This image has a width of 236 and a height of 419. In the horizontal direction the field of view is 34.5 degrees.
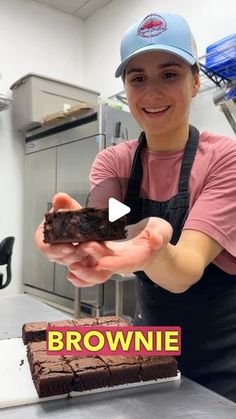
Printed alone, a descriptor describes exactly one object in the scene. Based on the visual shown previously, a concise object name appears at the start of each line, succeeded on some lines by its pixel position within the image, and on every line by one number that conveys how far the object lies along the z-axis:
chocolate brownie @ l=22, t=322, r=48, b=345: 0.95
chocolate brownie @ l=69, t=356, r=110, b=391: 0.73
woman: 0.79
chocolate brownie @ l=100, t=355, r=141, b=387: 0.76
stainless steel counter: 0.66
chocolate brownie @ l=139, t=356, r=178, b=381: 0.78
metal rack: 1.66
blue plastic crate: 1.64
